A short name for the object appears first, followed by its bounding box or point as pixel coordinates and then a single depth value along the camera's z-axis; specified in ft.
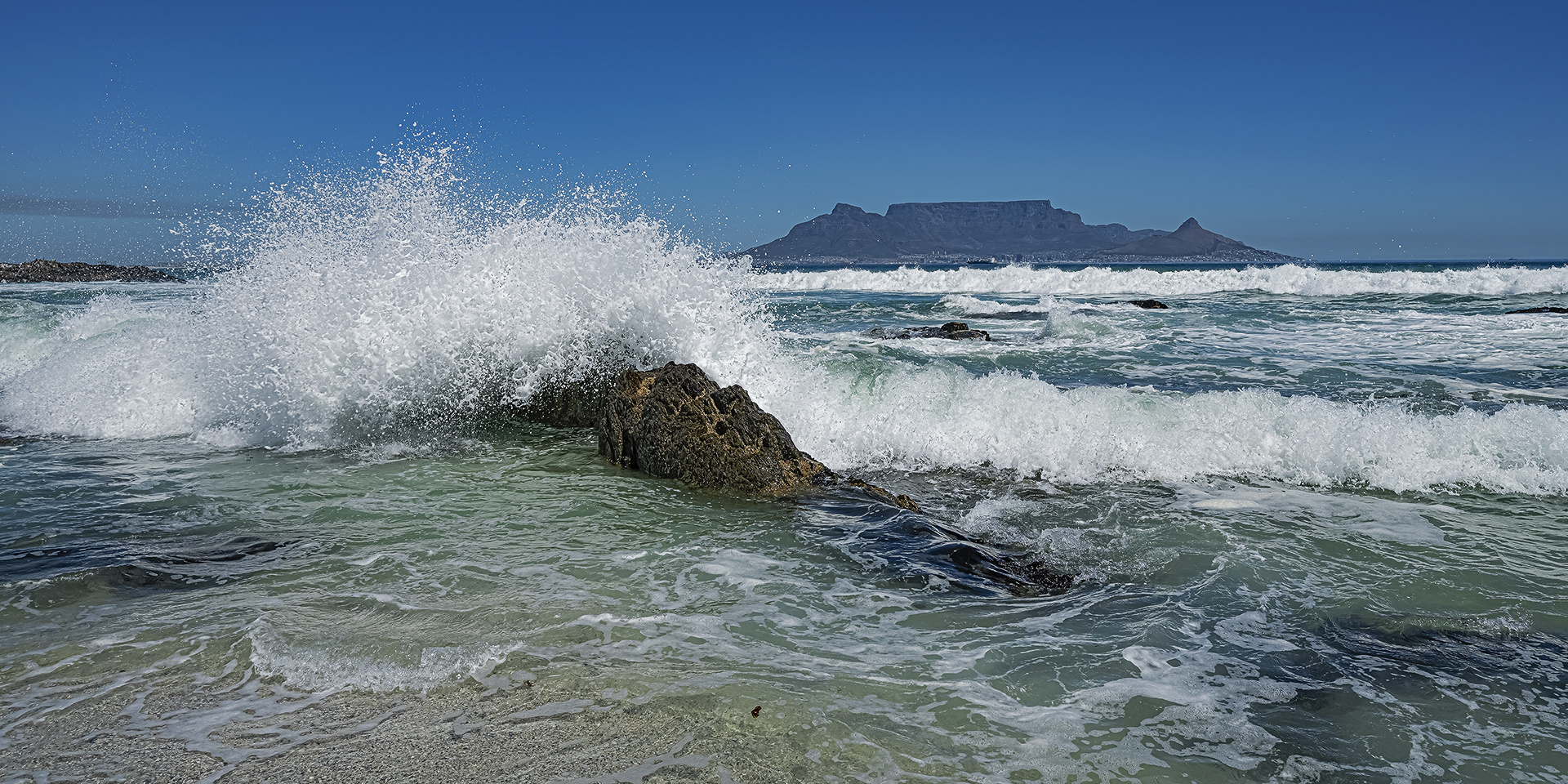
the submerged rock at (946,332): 52.44
